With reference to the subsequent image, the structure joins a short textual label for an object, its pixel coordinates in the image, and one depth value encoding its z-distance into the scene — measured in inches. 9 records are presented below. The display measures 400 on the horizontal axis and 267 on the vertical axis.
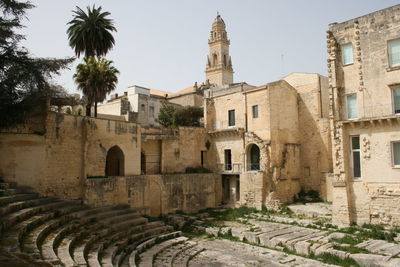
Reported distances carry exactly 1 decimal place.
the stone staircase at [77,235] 349.1
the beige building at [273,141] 965.2
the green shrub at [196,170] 1064.8
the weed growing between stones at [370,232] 594.9
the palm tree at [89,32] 980.6
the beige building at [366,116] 650.2
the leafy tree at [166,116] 1309.1
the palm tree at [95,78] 885.8
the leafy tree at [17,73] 519.8
